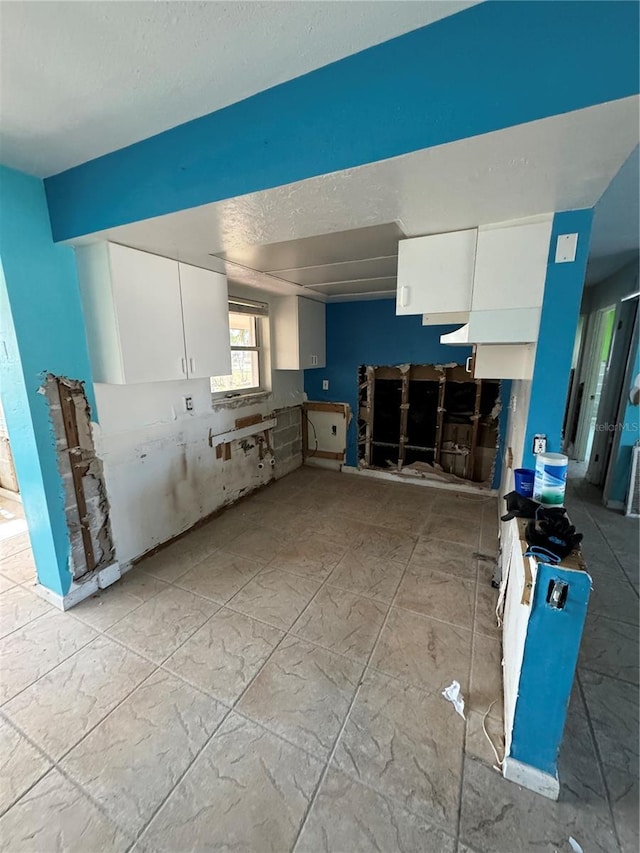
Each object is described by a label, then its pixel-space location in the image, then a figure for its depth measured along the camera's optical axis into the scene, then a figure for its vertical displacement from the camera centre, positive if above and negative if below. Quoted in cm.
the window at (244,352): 358 +10
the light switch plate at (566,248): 150 +49
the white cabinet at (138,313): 207 +32
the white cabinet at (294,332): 392 +33
